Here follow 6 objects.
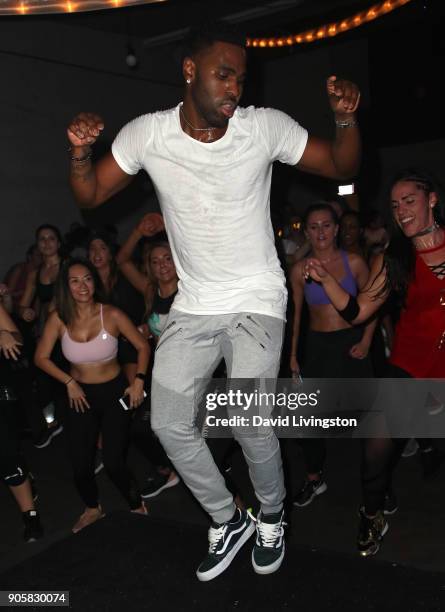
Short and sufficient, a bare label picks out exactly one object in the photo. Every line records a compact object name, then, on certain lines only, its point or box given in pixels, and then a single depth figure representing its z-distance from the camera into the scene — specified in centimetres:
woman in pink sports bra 423
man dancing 253
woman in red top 335
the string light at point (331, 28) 750
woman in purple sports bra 454
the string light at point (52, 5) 405
